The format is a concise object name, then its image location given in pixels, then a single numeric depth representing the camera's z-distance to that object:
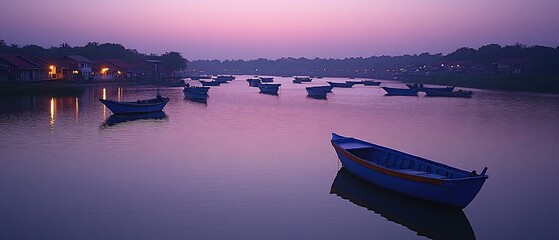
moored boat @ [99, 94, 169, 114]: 29.27
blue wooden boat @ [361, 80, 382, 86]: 91.05
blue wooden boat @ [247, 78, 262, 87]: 81.07
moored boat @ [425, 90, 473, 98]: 54.72
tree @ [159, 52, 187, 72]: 94.94
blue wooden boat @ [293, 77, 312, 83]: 109.38
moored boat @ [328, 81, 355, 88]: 81.62
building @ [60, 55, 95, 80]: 62.47
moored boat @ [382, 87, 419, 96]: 59.47
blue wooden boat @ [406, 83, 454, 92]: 57.81
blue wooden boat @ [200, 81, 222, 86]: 79.29
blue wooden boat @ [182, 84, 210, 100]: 46.78
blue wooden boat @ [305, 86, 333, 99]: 55.20
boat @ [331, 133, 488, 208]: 10.83
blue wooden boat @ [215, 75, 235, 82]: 102.29
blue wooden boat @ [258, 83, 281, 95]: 60.98
